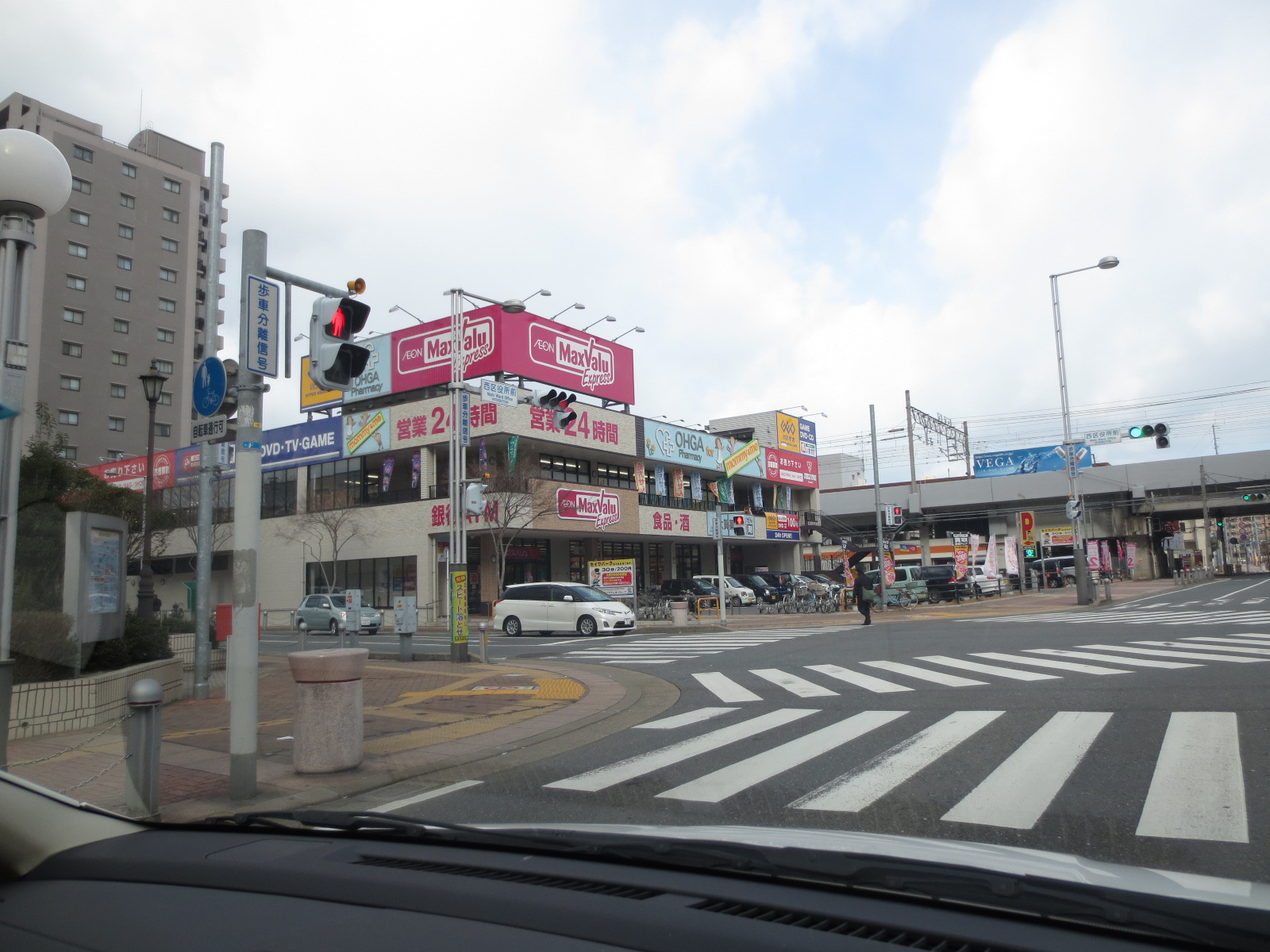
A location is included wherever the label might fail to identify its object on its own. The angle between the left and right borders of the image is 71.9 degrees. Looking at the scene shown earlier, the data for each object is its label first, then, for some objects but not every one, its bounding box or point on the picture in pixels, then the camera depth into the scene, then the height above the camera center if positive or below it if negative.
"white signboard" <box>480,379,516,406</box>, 36.59 +7.88
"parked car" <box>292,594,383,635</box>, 33.19 -1.01
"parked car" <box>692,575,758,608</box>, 41.25 -0.92
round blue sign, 7.11 +1.68
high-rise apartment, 51.97 +19.49
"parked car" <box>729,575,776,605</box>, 41.44 -0.77
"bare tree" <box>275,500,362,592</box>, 41.06 +2.80
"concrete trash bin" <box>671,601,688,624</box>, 29.77 -1.27
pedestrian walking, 25.09 -0.82
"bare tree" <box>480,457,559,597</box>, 35.12 +3.24
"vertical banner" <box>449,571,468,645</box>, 18.12 -0.52
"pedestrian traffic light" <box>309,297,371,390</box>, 7.27 +2.05
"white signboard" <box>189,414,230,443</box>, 8.39 +1.60
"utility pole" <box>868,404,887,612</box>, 32.41 +2.22
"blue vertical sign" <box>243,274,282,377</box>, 7.09 +2.15
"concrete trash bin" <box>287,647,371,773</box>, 7.64 -1.08
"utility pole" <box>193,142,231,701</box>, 12.95 +1.13
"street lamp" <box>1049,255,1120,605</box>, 29.03 +2.59
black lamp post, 17.05 +1.45
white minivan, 27.36 -0.97
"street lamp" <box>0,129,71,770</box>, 6.47 +2.64
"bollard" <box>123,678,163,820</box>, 6.12 -1.13
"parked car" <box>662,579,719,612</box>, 41.27 -0.70
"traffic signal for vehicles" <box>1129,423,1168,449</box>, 25.81 +3.73
